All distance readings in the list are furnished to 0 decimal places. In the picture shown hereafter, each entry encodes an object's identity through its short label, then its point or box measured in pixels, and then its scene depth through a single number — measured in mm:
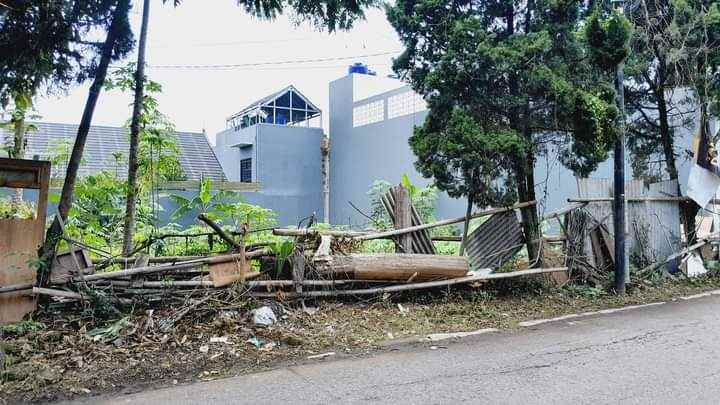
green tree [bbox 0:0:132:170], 5746
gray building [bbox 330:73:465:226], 20484
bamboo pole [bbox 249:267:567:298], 6368
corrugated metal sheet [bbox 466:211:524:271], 7605
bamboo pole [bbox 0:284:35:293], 5137
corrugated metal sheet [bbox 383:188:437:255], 7285
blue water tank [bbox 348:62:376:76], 23875
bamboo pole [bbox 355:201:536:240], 6840
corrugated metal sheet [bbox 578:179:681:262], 8548
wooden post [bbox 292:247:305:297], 6328
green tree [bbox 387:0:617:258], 6906
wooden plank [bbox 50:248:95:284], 5551
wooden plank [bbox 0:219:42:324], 5258
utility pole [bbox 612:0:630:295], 7722
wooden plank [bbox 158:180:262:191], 15214
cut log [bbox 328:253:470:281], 6449
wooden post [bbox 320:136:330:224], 23489
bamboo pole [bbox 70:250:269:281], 5570
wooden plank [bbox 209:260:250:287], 5918
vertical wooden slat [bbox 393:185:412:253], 7162
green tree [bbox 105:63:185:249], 7678
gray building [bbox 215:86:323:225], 23469
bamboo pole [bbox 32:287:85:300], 5262
